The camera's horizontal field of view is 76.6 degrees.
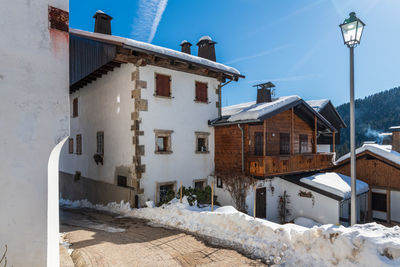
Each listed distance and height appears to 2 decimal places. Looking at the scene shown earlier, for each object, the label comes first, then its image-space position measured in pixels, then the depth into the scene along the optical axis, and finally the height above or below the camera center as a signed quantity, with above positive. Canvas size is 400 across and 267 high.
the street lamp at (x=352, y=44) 6.18 +2.29
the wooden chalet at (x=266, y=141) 13.04 -0.38
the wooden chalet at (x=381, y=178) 16.36 -3.01
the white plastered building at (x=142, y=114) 12.04 +1.13
